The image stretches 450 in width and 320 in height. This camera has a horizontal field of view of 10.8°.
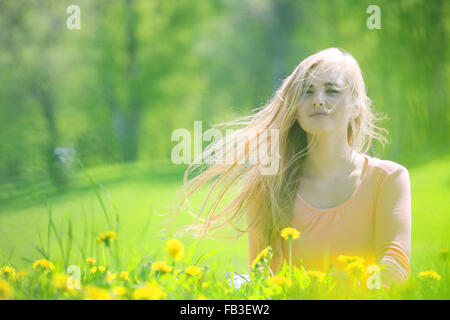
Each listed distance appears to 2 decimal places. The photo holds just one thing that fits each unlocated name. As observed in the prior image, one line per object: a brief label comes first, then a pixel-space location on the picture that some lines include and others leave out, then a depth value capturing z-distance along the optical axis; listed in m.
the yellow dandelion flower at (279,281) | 6.13
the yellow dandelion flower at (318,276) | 6.14
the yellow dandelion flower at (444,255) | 6.33
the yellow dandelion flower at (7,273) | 6.31
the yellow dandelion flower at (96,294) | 5.98
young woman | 6.59
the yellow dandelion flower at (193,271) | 6.22
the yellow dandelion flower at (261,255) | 6.24
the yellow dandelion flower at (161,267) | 6.19
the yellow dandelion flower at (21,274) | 6.23
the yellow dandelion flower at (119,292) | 6.05
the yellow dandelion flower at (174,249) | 6.15
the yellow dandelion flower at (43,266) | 6.30
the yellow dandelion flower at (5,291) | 6.05
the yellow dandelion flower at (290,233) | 6.25
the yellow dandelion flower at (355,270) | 6.15
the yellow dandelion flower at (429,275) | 6.19
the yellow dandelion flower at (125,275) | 6.25
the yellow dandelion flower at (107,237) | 6.16
